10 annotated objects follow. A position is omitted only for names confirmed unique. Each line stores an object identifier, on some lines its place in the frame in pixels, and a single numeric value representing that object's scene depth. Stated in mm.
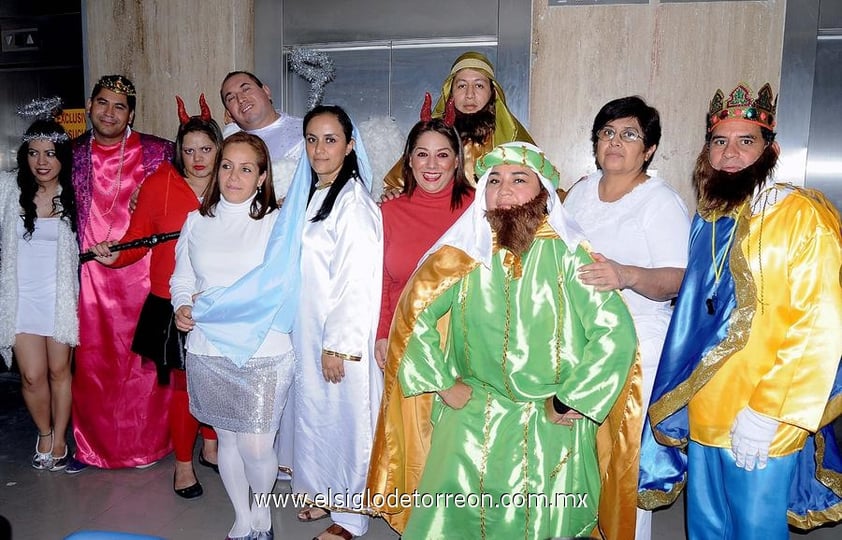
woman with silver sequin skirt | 2760
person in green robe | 2254
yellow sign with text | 6047
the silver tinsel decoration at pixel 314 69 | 4212
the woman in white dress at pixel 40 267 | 3738
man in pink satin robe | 3945
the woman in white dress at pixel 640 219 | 2564
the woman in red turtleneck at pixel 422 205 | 2891
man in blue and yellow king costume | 2088
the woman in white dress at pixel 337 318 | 2818
